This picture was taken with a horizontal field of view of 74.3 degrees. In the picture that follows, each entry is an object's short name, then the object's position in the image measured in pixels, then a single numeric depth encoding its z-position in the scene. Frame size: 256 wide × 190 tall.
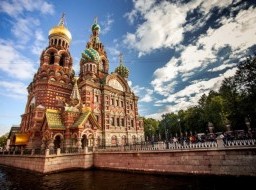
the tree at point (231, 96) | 25.91
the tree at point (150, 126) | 65.72
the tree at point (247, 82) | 20.35
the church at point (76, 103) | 22.31
